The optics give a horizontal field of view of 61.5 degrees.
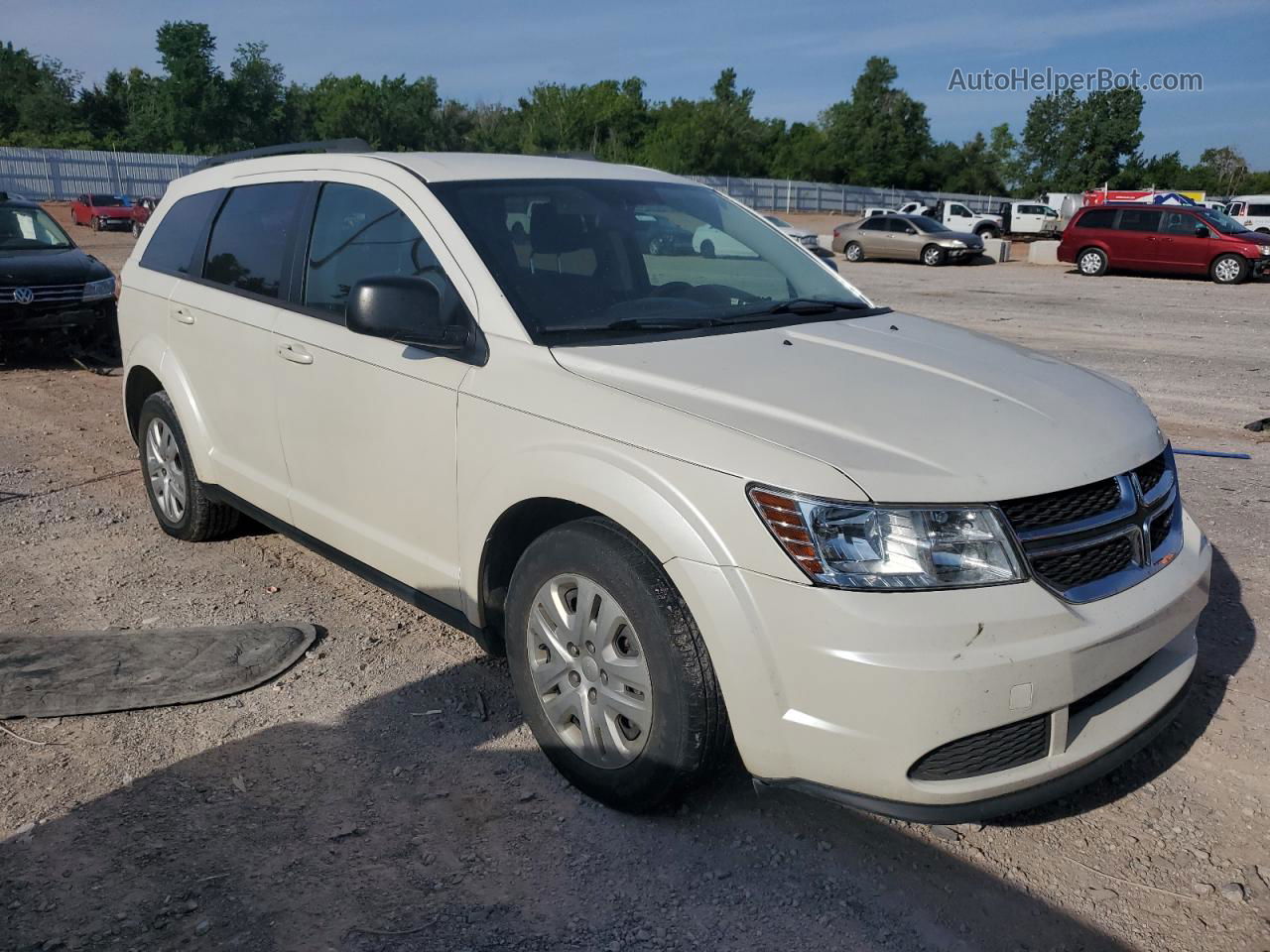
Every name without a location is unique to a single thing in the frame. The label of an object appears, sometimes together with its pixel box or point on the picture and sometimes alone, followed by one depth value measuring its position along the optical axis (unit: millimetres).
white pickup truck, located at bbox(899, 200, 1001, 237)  45125
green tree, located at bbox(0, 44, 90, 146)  69625
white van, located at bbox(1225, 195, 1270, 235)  42031
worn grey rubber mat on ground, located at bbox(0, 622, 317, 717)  3793
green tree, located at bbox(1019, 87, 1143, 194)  83625
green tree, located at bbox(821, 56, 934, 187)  90188
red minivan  24906
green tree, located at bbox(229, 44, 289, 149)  75000
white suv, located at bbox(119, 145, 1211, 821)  2531
